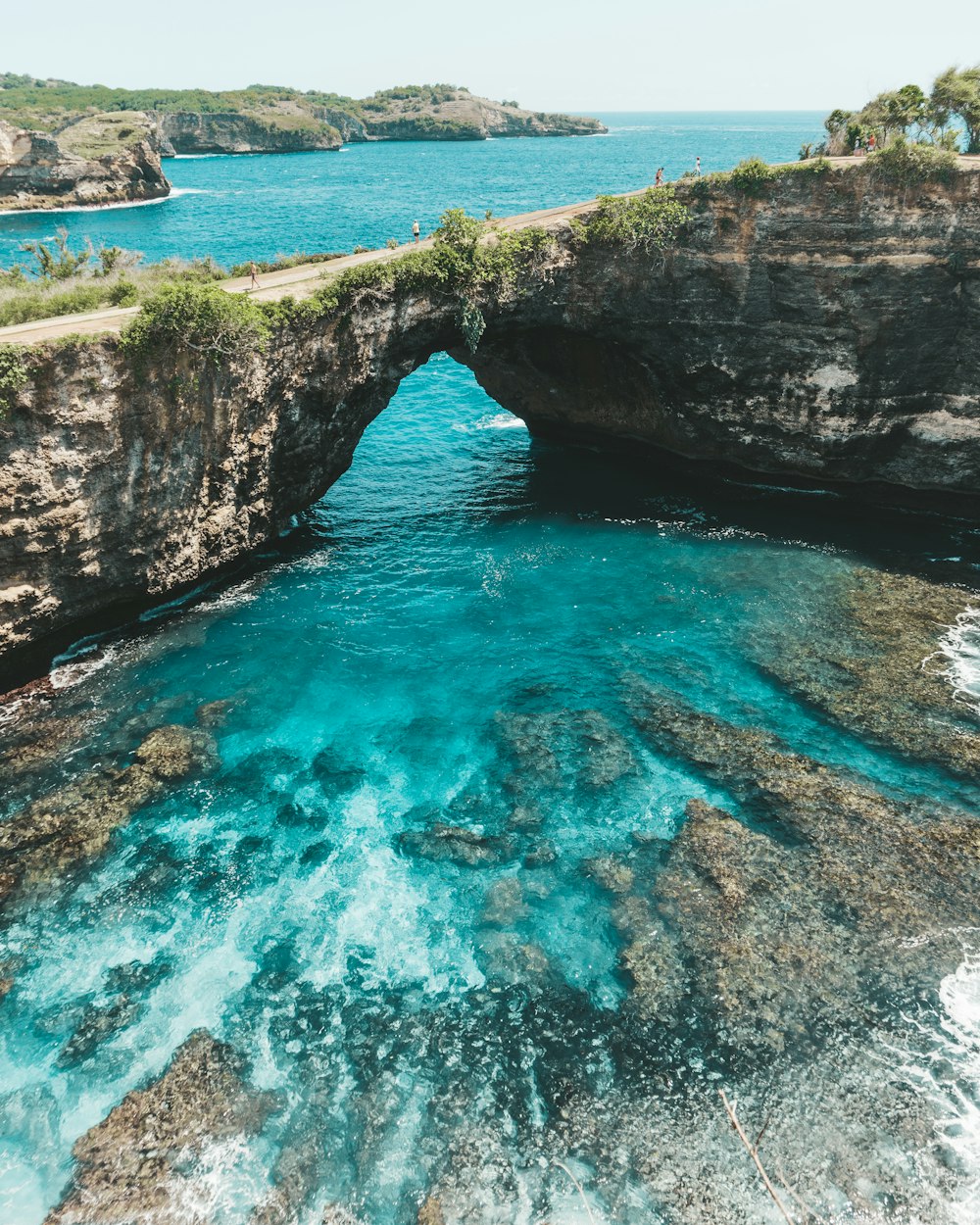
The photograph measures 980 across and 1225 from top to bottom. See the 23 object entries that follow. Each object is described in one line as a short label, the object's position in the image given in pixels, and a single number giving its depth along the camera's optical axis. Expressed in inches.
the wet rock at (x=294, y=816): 851.4
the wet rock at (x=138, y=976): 685.3
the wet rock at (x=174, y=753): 907.4
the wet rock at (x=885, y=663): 932.0
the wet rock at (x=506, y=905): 745.6
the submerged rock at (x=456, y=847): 805.9
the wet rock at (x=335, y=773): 895.1
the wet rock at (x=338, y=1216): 545.0
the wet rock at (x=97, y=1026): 638.5
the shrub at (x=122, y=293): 1140.5
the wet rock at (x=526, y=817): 844.0
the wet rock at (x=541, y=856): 797.9
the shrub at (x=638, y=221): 1312.7
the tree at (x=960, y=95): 1273.4
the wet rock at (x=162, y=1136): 551.2
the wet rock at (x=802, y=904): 671.1
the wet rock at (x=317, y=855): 803.4
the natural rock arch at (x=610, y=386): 971.9
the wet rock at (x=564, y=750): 900.6
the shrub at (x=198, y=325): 971.9
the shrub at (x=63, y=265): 1334.9
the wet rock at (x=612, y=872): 770.8
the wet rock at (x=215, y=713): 980.6
